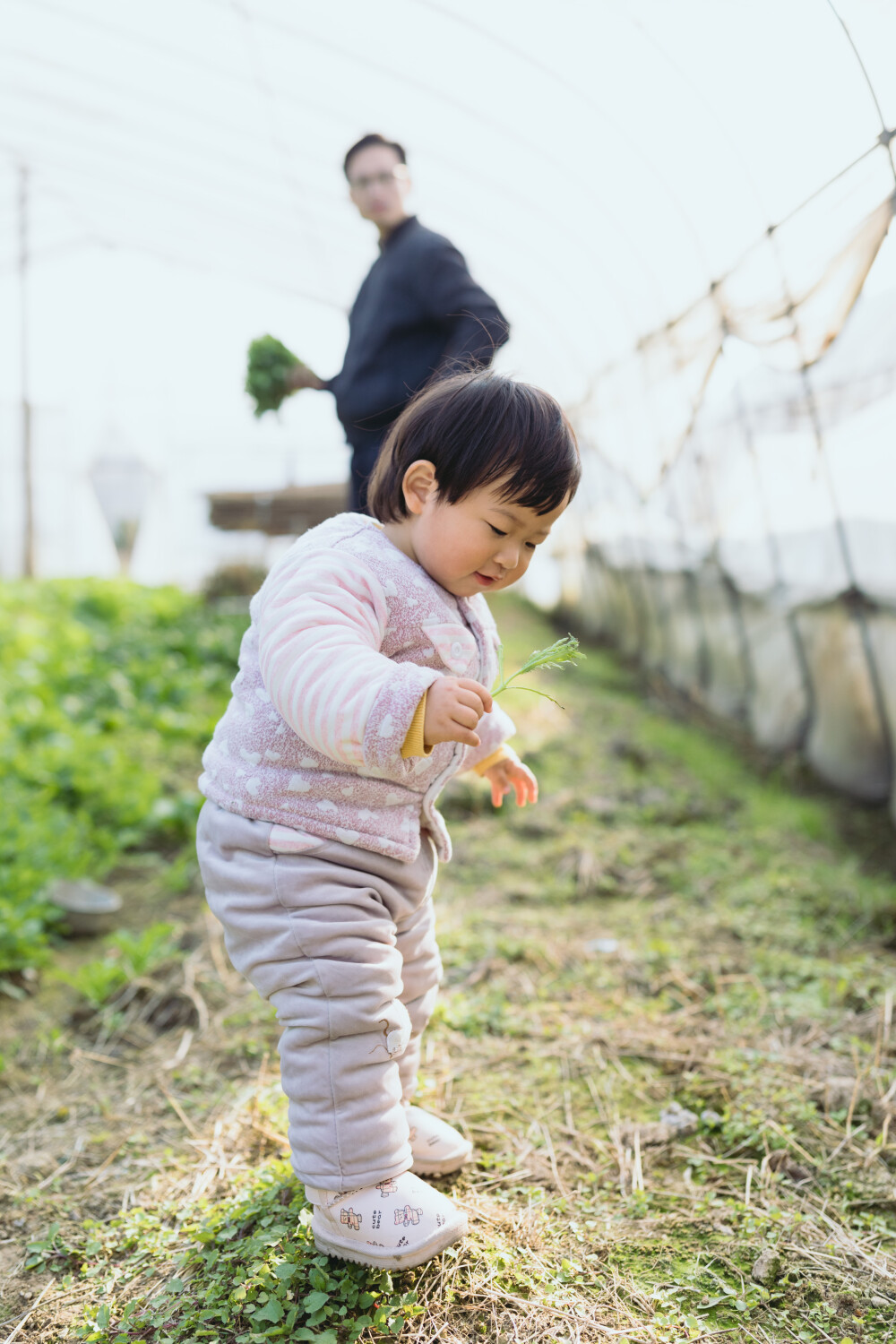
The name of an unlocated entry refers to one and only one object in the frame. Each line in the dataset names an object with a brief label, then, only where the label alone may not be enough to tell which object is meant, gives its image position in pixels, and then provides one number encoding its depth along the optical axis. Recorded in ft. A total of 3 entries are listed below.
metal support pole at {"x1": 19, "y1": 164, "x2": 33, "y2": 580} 36.41
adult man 8.18
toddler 4.20
